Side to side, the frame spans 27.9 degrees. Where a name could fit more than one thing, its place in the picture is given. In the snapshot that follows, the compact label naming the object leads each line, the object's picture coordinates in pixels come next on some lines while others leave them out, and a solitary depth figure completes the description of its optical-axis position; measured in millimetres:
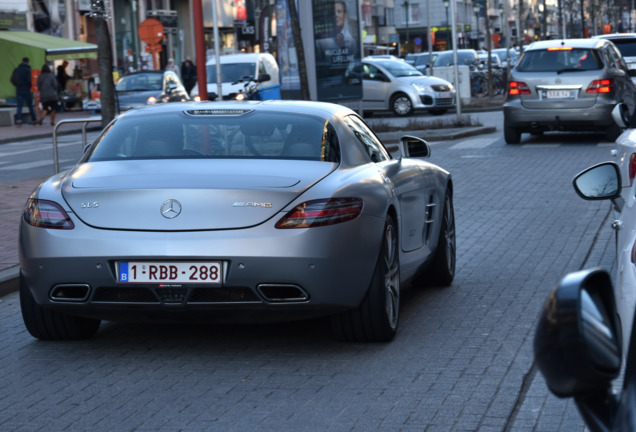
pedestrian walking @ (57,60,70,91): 43969
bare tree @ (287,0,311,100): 23906
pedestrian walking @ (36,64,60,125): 34906
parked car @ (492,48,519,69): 56906
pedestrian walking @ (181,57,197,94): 43719
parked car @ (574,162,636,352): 3121
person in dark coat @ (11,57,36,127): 34969
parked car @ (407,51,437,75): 51994
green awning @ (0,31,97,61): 41031
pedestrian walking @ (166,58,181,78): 43750
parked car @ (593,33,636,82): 28406
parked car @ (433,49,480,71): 49219
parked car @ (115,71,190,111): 30264
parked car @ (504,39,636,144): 20266
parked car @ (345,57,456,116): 33312
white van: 29345
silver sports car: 5836
